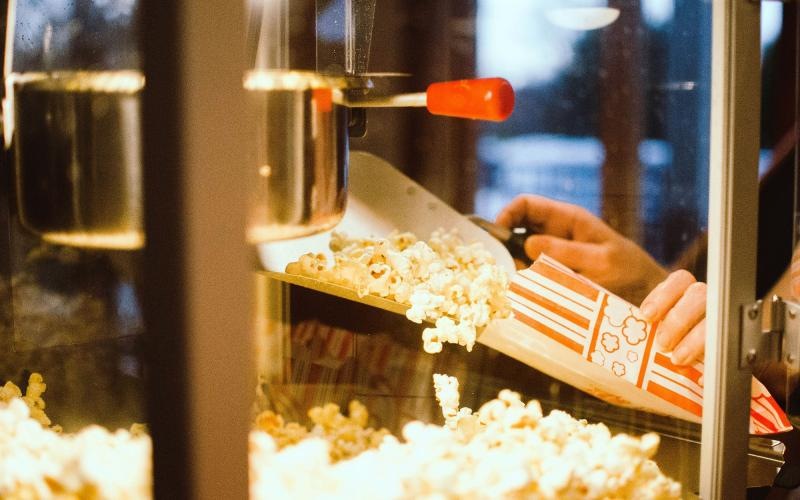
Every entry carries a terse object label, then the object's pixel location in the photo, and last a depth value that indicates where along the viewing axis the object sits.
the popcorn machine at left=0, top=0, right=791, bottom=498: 0.45
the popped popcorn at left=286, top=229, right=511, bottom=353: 0.81
